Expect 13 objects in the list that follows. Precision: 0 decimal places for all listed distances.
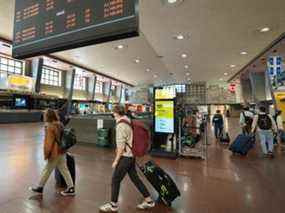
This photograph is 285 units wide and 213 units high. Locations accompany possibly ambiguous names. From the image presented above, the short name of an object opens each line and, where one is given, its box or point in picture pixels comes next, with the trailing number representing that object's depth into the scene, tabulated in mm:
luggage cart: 5680
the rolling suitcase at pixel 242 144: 6059
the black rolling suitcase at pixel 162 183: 2785
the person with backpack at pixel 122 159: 2465
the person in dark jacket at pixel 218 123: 8836
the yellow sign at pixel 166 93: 5709
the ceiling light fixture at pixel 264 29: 8336
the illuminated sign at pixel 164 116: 5629
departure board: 1834
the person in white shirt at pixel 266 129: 6059
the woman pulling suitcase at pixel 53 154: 3012
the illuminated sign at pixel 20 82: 16906
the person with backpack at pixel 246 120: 7738
